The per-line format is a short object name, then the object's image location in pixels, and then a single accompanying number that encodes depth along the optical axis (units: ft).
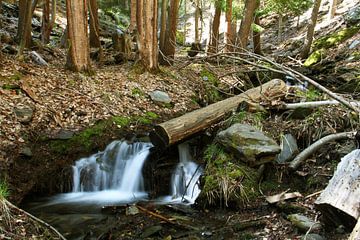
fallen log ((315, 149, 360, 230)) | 12.37
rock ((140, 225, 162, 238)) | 16.96
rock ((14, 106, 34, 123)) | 23.57
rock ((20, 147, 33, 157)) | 21.63
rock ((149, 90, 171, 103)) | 33.81
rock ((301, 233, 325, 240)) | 13.50
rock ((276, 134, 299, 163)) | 20.77
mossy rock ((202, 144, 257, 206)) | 18.85
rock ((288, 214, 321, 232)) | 14.33
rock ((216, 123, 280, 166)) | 19.86
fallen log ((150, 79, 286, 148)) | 22.57
